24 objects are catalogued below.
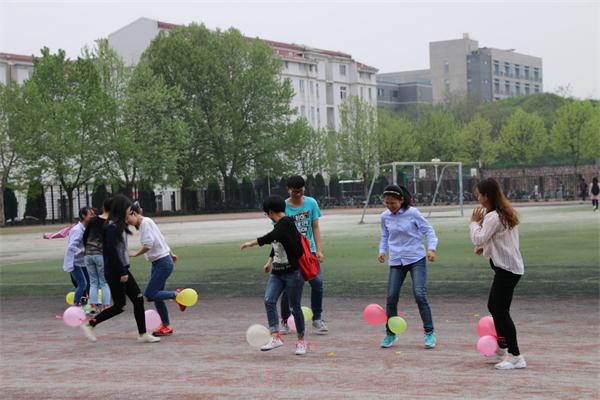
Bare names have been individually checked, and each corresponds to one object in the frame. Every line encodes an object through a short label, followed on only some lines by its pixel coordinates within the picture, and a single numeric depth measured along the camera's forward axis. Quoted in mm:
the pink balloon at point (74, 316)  11156
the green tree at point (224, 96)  75562
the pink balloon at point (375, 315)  9836
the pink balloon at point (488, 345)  8344
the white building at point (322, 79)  109375
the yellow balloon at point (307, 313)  10445
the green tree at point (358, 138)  88750
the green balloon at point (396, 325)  9305
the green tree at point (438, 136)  93750
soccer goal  59531
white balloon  9234
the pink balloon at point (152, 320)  10633
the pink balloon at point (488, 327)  8883
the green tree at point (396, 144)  90250
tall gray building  141500
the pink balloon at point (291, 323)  10381
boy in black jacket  9406
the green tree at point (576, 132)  80562
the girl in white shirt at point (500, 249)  8027
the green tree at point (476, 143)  89750
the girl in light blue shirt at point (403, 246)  9391
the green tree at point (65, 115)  59531
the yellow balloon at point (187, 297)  10781
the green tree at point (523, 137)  88688
